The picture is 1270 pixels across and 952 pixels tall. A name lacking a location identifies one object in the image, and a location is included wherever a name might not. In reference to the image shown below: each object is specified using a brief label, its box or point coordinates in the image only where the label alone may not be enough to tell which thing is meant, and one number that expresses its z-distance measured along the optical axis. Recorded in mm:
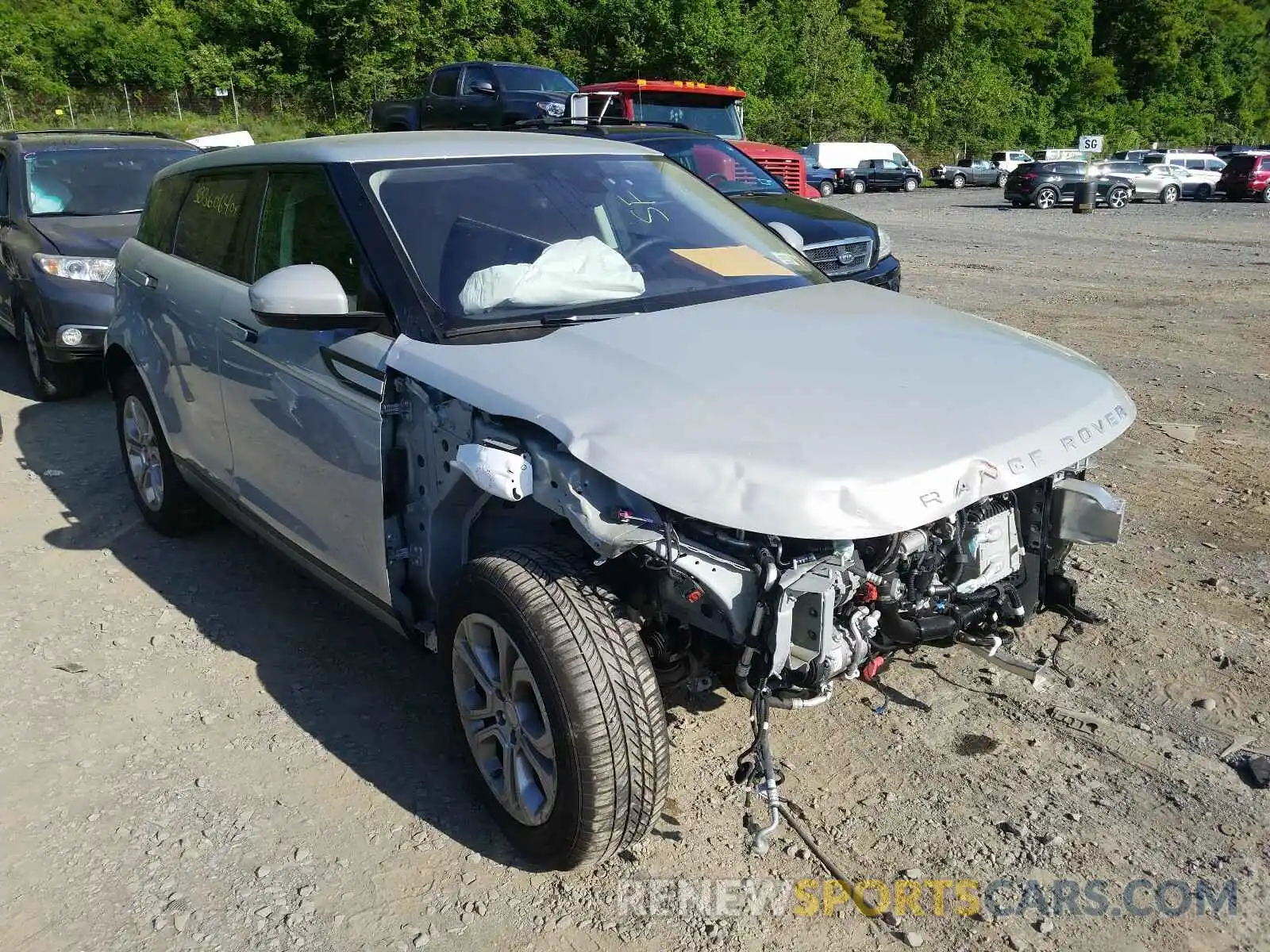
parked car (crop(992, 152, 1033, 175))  43312
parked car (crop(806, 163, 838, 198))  32012
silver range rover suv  2443
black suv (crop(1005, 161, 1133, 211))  28891
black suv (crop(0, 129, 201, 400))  7285
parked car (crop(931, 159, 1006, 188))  41594
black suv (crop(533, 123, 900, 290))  8453
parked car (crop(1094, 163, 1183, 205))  31391
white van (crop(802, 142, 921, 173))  37156
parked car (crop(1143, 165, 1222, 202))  33062
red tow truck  12680
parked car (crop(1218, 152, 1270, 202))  31391
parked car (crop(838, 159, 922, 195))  37625
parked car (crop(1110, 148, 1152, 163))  38072
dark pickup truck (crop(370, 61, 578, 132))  14777
